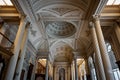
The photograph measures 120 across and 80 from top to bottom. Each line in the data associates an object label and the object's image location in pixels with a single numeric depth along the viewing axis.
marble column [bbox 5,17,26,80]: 5.64
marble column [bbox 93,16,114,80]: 5.58
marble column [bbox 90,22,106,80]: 6.82
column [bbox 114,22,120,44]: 8.42
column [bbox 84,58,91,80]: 13.81
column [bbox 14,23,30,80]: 6.68
